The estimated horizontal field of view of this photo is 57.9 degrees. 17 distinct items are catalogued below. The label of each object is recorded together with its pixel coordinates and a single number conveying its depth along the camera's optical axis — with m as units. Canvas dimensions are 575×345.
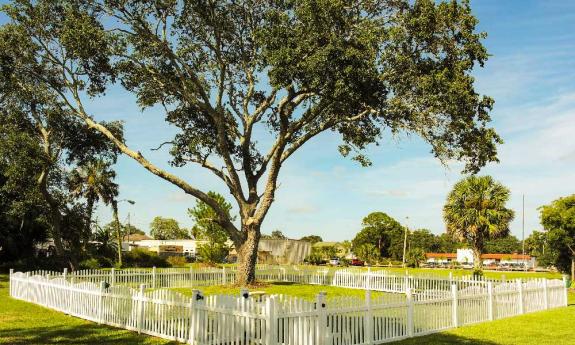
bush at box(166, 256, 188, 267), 51.01
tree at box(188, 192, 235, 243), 42.95
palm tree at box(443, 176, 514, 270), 40.09
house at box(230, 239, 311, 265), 57.77
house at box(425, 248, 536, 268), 84.53
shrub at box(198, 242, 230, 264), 44.66
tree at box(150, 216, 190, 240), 140.38
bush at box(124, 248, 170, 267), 47.06
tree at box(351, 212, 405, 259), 92.81
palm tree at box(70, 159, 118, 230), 46.72
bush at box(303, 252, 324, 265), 67.19
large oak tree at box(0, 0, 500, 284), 17.28
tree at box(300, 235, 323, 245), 160.69
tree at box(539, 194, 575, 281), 31.92
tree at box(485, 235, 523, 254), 130.00
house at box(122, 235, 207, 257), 85.06
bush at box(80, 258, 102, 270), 38.34
